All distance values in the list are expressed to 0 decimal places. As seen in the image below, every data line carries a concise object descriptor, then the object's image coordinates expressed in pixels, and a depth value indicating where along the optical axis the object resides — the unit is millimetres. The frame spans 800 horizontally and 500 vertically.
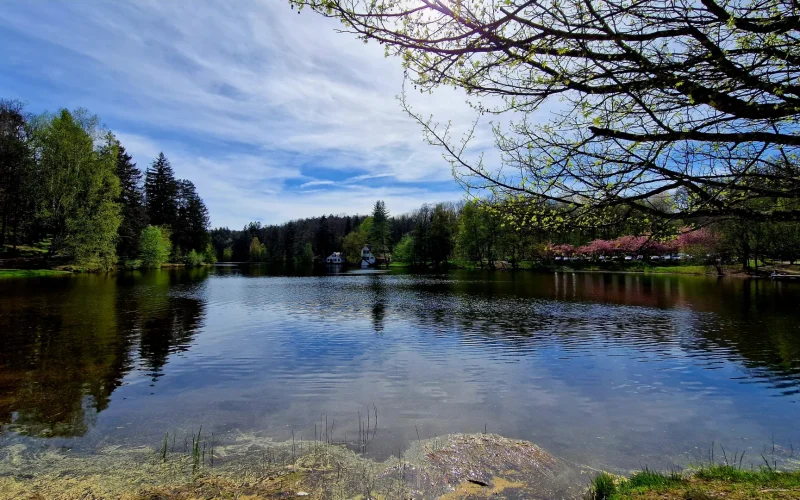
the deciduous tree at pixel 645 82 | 4090
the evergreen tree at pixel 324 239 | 140500
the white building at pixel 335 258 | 137625
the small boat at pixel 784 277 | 46269
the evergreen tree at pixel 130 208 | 64500
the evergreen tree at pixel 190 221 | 86856
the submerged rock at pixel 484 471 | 5693
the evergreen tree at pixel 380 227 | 114688
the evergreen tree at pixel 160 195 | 84188
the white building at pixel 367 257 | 127388
